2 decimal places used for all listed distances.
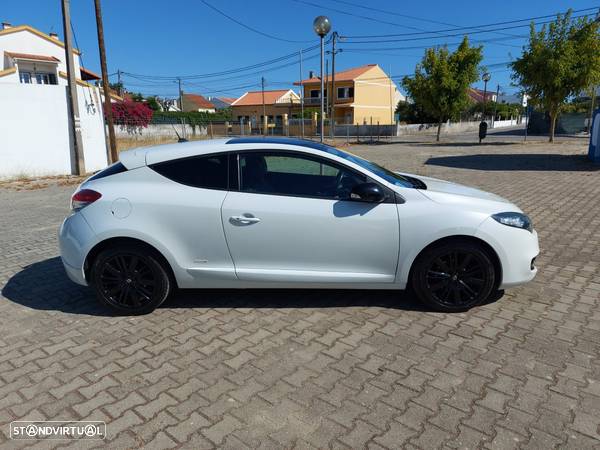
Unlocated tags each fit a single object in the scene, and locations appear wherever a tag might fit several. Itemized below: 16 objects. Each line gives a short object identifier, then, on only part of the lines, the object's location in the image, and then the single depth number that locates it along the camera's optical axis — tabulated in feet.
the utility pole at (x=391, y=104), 211.16
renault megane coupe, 11.91
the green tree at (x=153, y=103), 261.18
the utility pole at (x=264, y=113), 167.73
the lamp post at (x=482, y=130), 90.84
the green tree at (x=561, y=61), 71.41
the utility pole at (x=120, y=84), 254.00
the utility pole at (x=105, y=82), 48.37
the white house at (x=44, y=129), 41.42
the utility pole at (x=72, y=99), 43.19
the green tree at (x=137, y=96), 264.39
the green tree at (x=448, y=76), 95.35
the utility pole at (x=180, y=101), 282.46
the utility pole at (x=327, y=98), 176.15
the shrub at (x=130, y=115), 129.59
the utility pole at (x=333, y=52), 119.77
